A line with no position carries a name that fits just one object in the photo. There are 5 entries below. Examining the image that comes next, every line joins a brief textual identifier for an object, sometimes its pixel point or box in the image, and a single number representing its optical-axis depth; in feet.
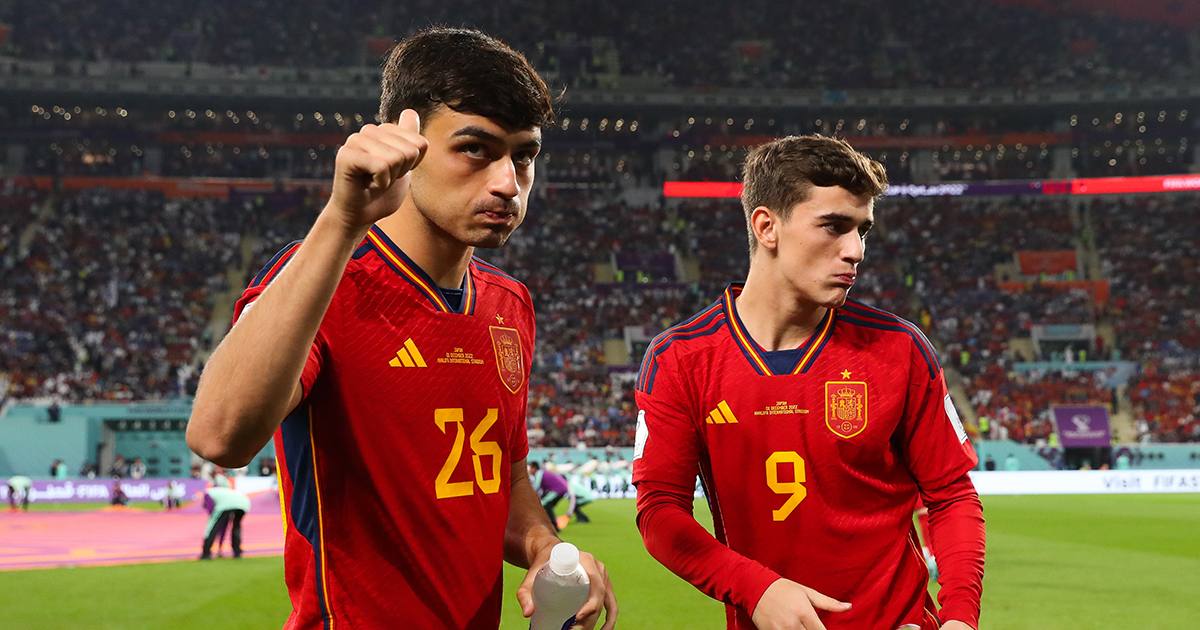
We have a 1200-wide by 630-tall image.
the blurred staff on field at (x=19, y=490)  74.13
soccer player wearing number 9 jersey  10.38
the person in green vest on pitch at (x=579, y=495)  59.52
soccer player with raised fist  7.48
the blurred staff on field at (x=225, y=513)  43.79
